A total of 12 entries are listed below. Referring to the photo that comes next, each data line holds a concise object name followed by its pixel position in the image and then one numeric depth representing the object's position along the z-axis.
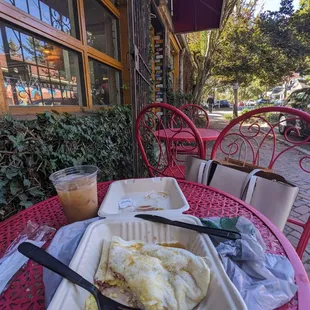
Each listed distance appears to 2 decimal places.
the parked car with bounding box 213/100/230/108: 28.69
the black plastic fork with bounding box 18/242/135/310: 0.40
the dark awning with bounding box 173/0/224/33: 4.14
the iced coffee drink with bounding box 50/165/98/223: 0.67
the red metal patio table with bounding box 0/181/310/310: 0.43
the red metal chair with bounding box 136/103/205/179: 1.39
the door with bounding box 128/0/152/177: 1.64
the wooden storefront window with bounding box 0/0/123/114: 1.32
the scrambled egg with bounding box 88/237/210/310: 0.38
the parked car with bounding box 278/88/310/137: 4.86
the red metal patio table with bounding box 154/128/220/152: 1.96
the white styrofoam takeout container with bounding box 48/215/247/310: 0.38
